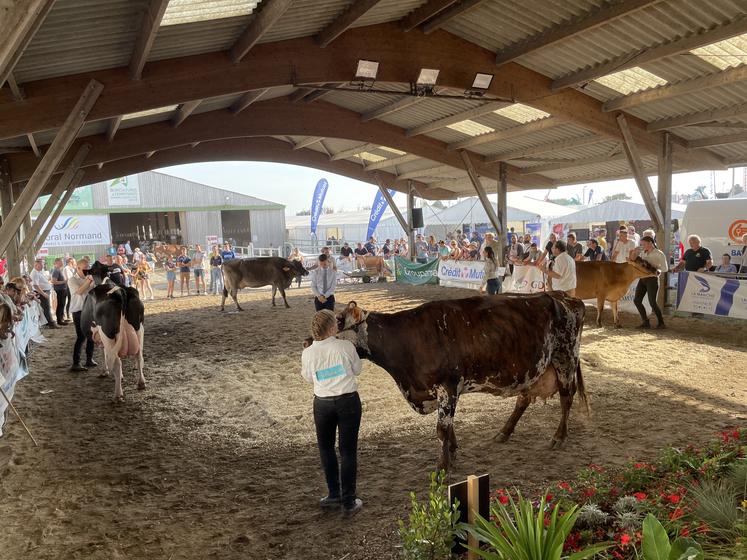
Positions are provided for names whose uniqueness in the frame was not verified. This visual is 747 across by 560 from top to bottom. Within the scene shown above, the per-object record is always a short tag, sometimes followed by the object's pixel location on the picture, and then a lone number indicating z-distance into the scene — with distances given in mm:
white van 15336
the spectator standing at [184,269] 20478
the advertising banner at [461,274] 18398
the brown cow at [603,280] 11250
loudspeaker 23031
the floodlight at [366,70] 10250
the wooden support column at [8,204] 12680
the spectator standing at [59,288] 14383
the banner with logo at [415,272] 21016
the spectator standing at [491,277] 13226
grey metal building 33750
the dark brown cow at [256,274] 16203
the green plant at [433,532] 2943
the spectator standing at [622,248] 12602
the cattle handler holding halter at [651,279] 10906
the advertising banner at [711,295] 10914
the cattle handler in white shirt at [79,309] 9117
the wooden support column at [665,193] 13141
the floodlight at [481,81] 11031
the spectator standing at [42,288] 13402
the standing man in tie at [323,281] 10750
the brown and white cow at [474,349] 4789
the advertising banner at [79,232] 33156
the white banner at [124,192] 34625
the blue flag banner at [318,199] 29094
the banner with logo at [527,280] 13906
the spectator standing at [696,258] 11906
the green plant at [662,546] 2383
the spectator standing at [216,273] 21078
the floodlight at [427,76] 10617
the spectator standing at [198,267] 20984
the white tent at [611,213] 27625
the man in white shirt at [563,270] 9500
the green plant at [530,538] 2498
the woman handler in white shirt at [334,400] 4066
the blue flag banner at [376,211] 28328
